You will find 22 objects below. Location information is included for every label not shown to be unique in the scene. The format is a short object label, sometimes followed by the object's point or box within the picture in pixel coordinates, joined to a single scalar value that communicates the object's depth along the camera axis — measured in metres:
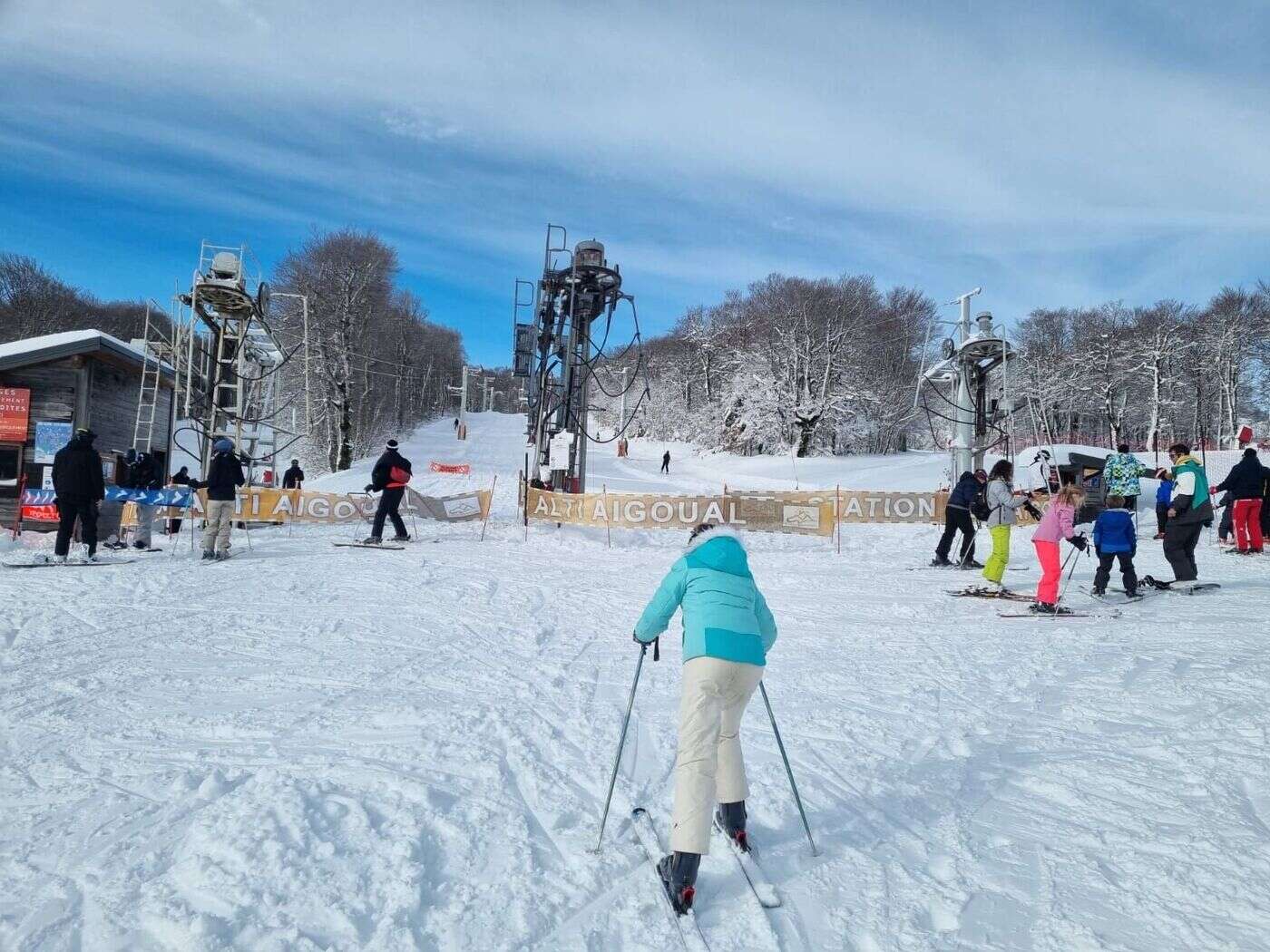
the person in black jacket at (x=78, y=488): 9.68
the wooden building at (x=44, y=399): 16.23
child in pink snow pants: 8.24
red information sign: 16.30
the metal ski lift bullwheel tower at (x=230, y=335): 17.44
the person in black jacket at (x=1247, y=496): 11.66
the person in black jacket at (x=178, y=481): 13.56
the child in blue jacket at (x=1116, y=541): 8.94
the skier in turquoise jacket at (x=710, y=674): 2.79
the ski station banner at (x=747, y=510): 14.70
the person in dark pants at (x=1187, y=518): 9.53
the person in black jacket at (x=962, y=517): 11.43
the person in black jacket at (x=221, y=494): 10.65
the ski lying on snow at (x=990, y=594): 9.09
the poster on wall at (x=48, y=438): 16.50
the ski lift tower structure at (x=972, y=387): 17.66
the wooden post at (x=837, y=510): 14.91
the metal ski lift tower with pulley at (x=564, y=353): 16.38
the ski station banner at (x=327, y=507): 14.55
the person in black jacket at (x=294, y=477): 20.98
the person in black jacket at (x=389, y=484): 12.74
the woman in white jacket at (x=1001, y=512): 9.48
